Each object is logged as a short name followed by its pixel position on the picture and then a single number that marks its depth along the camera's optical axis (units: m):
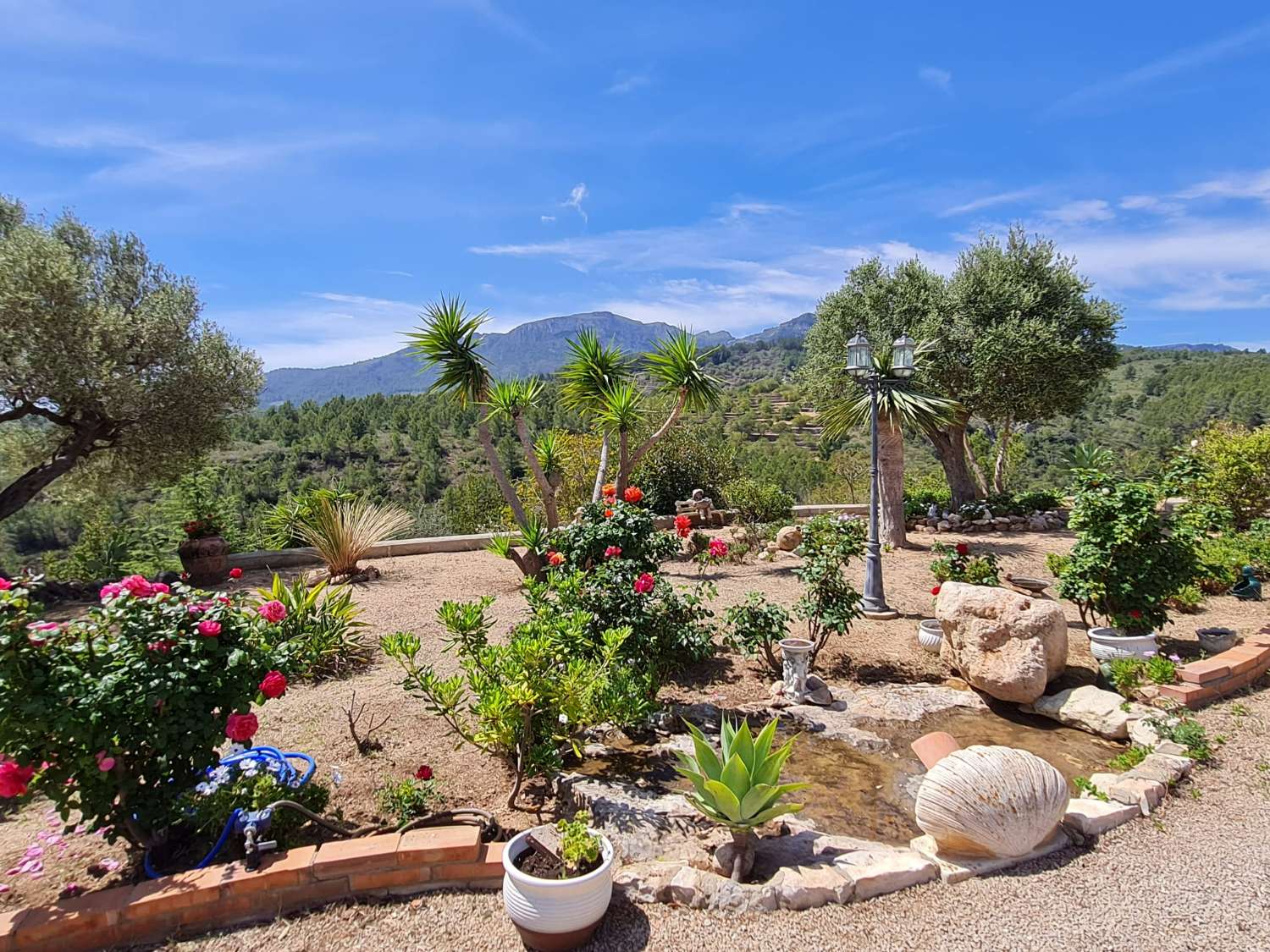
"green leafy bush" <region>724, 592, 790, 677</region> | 5.24
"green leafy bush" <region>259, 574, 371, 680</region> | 5.11
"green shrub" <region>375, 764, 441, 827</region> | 3.05
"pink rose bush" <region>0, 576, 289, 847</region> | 2.31
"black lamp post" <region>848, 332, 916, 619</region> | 7.06
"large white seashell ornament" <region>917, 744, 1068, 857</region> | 2.83
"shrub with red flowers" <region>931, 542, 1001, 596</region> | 7.26
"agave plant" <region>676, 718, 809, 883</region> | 2.85
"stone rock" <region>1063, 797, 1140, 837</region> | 3.04
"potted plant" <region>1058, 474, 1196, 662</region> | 5.07
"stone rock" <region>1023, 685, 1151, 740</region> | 4.35
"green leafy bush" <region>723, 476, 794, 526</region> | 11.54
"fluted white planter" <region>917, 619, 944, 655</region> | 5.88
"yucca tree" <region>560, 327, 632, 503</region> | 10.47
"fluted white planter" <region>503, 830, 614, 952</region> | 2.35
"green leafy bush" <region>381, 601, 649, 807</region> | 3.23
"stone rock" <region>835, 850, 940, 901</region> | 2.71
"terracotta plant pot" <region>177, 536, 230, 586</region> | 8.43
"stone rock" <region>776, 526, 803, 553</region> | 10.27
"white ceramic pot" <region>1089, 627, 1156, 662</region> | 4.93
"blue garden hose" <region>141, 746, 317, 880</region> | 2.79
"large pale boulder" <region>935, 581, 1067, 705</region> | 4.75
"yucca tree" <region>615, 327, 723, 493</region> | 10.06
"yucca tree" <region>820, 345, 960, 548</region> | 9.27
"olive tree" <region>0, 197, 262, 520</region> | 7.98
